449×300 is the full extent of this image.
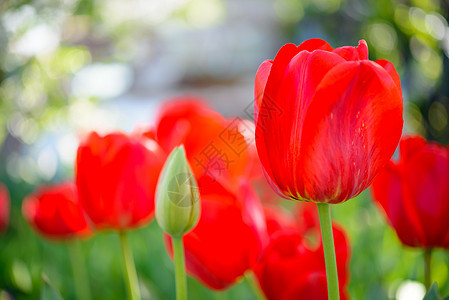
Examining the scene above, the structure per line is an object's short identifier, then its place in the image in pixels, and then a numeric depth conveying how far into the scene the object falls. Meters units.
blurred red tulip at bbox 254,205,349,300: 0.50
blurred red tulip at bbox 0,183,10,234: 1.08
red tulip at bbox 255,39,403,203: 0.42
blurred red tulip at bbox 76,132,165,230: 0.53
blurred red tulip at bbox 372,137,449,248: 0.49
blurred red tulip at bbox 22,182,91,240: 0.73
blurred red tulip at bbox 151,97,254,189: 0.54
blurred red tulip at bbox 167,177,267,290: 0.51
